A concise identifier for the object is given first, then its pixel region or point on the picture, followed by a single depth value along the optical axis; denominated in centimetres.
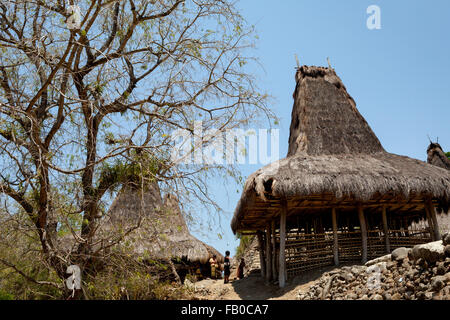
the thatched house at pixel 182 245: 1413
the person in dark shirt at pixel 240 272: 1433
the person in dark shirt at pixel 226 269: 1300
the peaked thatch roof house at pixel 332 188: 948
